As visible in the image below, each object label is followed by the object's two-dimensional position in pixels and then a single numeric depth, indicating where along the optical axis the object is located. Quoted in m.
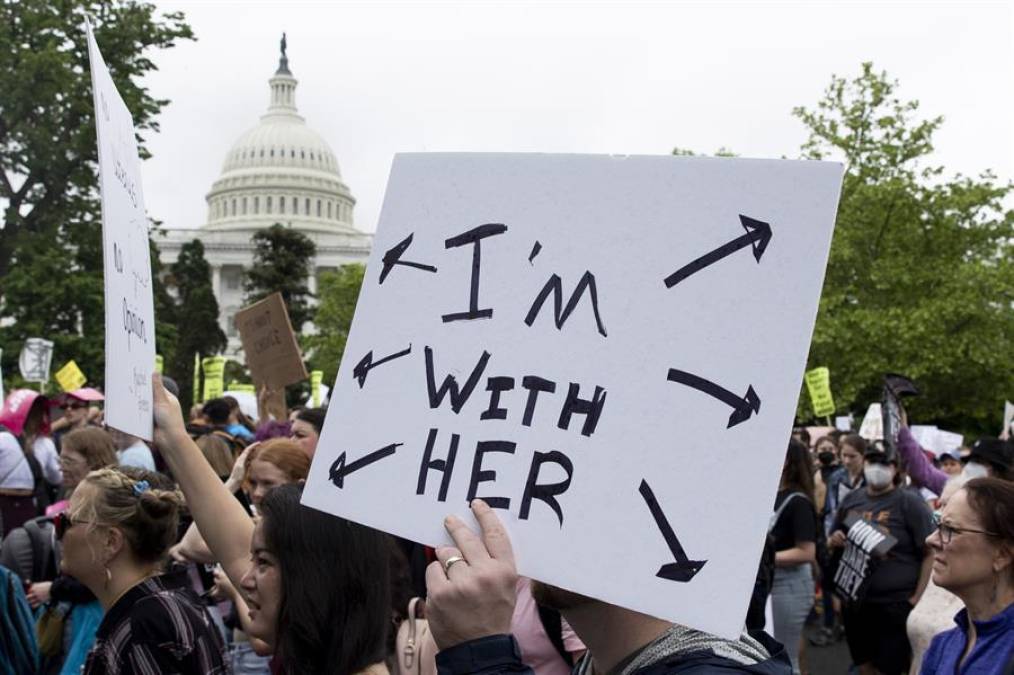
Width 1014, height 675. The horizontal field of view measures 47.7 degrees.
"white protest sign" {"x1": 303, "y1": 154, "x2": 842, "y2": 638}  1.44
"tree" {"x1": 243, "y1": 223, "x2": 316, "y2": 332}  63.50
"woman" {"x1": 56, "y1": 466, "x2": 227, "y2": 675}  2.80
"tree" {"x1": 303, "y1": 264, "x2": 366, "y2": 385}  58.59
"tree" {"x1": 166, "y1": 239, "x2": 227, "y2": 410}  61.97
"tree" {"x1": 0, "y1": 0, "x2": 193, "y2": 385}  23.14
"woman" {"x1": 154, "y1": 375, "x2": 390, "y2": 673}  2.27
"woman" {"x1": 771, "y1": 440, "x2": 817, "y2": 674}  6.17
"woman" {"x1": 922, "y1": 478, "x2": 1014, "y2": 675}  3.11
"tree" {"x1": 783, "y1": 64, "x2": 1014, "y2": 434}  25.11
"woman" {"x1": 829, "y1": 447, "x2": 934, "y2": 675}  5.76
